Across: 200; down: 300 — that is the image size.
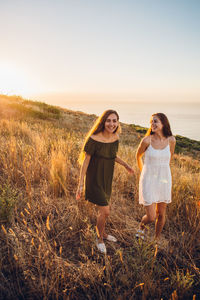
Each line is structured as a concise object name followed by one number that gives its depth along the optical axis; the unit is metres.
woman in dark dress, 2.24
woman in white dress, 2.32
